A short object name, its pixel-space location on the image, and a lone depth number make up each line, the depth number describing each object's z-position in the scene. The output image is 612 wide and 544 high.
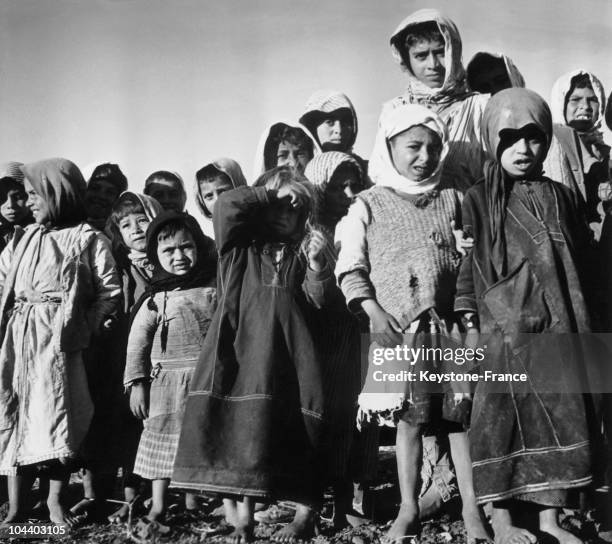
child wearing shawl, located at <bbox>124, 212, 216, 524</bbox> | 4.14
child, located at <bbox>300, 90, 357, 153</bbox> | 4.88
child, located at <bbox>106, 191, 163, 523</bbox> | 4.52
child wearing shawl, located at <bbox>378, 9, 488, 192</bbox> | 4.33
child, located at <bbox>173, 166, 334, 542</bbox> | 3.86
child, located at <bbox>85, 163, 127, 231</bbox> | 5.16
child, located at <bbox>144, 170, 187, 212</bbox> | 5.07
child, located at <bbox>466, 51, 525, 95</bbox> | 4.71
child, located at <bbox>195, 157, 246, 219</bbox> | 4.89
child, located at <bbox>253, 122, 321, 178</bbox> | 4.77
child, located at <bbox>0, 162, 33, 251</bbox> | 5.05
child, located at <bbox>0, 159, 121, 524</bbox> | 4.28
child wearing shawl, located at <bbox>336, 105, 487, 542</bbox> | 3.77
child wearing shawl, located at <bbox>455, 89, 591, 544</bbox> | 3.58
